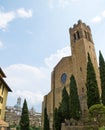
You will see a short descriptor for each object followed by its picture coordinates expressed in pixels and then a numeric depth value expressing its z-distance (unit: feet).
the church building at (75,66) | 78.67
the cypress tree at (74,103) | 59.25
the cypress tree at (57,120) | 65.33
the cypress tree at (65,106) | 64.59
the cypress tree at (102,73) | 54.74
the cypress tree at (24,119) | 75.10
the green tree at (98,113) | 43.55
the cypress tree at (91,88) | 55.87
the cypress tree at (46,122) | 75.03
